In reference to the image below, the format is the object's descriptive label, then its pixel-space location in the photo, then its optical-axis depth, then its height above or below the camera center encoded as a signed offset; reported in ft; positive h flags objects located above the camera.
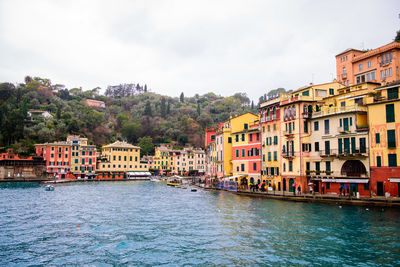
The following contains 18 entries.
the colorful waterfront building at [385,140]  104.73 +10.12
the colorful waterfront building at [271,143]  148.97 +12.54
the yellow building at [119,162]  328.29 +5.37
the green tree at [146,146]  391.45 +27.28
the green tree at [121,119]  460.96 +71.04
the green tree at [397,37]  169.82 +72.62
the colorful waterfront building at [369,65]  150.00 +55.36
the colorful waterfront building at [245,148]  164.66 +10.93
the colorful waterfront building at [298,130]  136.26 +17.37
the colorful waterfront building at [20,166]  286.66 +0.36
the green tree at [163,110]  500.33 +92.28
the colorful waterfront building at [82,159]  317.42 +8.15
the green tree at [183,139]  443.32 +40.95
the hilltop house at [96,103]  551.51 +114.72
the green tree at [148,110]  477.73 +87.69
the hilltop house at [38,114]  367.66 +63.28
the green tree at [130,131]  423.02 +49.02
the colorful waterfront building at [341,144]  114.93 +9.59
